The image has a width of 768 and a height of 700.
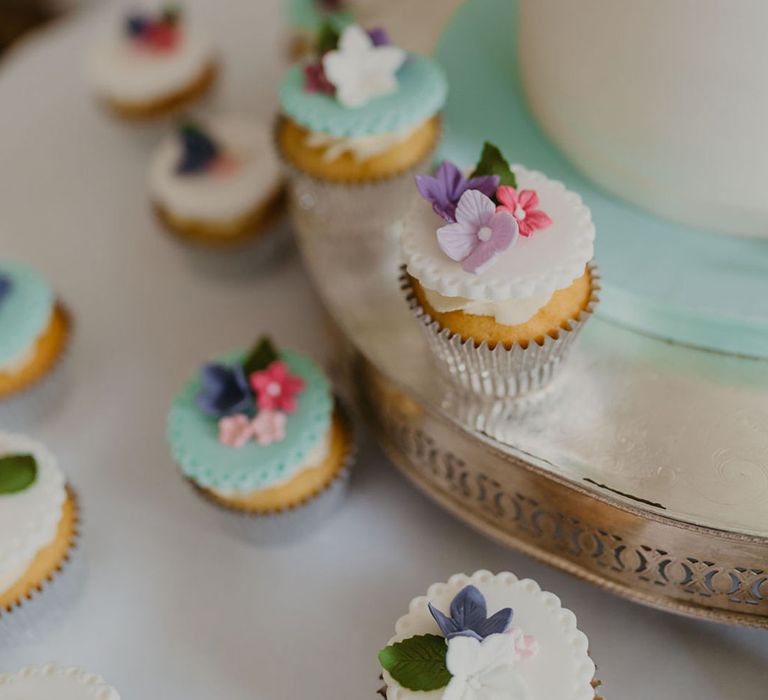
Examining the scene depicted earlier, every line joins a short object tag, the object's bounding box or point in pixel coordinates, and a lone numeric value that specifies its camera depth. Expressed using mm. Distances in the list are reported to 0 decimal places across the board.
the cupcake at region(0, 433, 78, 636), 653
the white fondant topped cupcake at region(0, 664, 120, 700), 619
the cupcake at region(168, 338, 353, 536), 671
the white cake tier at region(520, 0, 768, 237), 613
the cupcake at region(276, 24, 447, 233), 698
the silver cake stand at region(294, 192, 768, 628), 621
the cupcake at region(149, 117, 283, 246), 785
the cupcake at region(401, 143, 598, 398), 620
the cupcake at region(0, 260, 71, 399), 727
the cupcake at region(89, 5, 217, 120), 851
